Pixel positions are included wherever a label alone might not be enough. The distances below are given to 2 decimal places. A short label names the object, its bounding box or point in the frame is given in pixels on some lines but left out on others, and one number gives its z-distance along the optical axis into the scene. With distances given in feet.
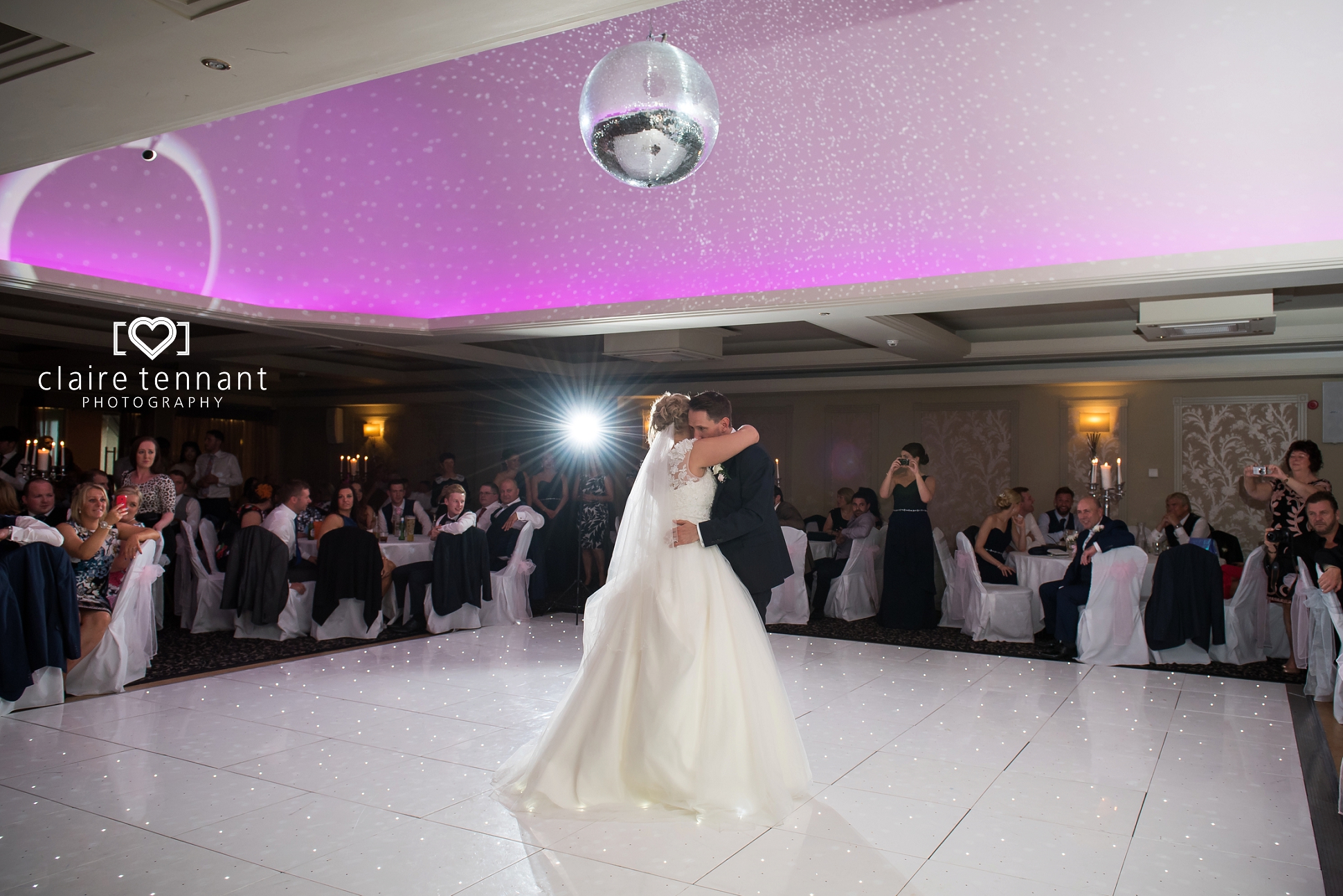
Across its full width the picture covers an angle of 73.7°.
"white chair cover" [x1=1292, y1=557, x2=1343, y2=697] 16.38
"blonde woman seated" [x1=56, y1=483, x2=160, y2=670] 15.64
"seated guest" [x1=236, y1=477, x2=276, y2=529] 21.30
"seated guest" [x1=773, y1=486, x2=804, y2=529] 34.04
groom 11.05
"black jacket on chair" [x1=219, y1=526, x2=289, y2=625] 20.77
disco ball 7.82
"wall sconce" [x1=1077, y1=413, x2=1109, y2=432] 32.73
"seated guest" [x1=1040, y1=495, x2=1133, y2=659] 19.95
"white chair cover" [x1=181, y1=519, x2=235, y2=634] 22.16
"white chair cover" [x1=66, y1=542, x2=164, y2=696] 15.70
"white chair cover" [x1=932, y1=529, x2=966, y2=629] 24.29
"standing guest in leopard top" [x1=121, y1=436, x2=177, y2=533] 20.16
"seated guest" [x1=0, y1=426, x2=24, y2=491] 26.50
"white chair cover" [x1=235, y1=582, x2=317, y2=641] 21.21
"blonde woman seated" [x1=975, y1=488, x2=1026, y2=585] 23.54
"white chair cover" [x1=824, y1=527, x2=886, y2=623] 26.16
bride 10.36
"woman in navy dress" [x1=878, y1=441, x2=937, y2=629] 23.75
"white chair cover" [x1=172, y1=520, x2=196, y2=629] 23.12
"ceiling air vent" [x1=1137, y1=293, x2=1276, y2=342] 19.45
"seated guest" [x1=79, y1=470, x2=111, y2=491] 22.98
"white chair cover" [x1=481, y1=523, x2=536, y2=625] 24.18
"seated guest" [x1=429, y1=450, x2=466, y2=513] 32.81
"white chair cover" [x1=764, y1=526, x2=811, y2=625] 24.89
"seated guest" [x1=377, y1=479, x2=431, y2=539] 26.24
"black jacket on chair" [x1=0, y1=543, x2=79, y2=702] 13.94
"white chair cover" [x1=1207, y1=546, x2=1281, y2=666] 20.01
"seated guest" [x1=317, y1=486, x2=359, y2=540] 21.57
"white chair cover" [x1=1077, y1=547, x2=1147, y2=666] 19.65
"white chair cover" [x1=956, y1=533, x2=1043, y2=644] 22.21
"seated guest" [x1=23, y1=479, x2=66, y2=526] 17.37
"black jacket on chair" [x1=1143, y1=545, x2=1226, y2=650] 19.26
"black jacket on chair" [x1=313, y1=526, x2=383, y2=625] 20.93
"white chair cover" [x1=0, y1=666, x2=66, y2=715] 14.76
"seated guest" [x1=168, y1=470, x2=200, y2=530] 25.54
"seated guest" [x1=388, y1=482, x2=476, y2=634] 22.67
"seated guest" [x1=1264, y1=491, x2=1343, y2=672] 15.29
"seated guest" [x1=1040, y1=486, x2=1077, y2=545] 30.12
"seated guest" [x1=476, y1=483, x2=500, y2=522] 26.43
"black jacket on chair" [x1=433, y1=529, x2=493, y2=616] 22.35
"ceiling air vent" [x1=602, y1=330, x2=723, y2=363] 25.59
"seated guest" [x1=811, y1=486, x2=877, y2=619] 27.02
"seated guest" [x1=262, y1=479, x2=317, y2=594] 21.49
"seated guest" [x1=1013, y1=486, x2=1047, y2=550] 25.90
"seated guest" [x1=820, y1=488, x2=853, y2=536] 31.04
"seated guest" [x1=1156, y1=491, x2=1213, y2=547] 24.94
